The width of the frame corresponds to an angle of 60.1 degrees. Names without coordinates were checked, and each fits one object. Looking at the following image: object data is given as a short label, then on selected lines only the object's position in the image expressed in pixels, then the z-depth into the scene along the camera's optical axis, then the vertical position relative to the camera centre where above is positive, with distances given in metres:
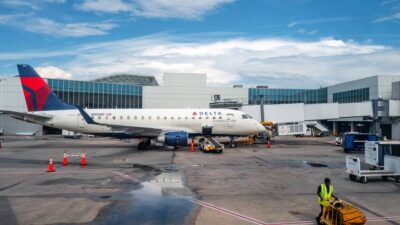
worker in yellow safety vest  10.88 -2.15
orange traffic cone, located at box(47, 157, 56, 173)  21.87 -2.81
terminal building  51.34 +6.46
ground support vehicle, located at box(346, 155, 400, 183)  18.48 -2.37
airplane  38.47 +0.83
